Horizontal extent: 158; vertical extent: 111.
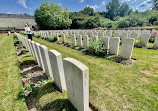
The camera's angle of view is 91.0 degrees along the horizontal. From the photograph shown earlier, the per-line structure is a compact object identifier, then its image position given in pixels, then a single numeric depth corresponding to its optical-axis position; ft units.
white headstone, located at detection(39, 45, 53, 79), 9.61
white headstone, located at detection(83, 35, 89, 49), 22.28
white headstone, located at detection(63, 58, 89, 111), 4.77
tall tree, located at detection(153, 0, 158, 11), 181.29
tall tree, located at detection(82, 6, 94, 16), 235.69
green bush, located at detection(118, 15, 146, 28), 89.10
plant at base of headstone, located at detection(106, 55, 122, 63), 15.11
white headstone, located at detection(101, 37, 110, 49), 17.50
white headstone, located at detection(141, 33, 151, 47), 20.82
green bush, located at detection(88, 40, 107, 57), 17.61
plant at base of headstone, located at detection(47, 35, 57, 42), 38.68
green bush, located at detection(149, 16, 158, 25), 86.42
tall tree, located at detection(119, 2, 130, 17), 236.08
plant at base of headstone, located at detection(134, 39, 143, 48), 22.04
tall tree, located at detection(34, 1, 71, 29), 97.86
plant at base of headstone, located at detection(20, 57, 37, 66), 14.74
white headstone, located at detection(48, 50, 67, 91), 7.16
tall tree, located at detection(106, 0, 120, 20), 216.54
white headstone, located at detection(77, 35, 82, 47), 24.72
